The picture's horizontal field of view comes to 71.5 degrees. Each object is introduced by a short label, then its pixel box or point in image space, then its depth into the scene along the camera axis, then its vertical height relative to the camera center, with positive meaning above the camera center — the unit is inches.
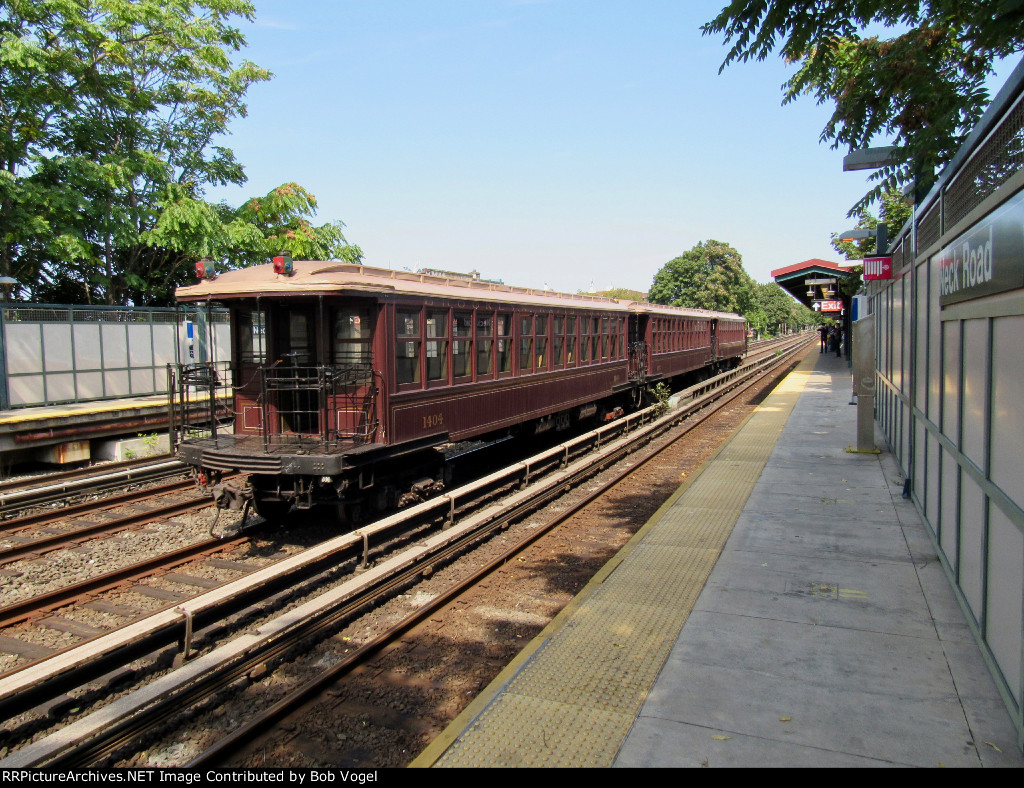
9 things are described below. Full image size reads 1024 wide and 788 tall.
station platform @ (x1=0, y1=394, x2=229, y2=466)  510.9 -61.2
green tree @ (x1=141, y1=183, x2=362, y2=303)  745.0 +126.8
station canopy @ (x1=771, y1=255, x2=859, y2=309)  1256.8 +132.0
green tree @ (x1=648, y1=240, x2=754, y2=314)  2524.6 +240.0
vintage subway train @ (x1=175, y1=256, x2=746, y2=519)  308.2 -16.0
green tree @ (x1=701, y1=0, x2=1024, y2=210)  201.8 +105.1
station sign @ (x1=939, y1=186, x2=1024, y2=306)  148.9 +21.4
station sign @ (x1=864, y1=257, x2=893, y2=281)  468.8 +52.2
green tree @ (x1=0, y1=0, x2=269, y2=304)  653.3 +231.8
